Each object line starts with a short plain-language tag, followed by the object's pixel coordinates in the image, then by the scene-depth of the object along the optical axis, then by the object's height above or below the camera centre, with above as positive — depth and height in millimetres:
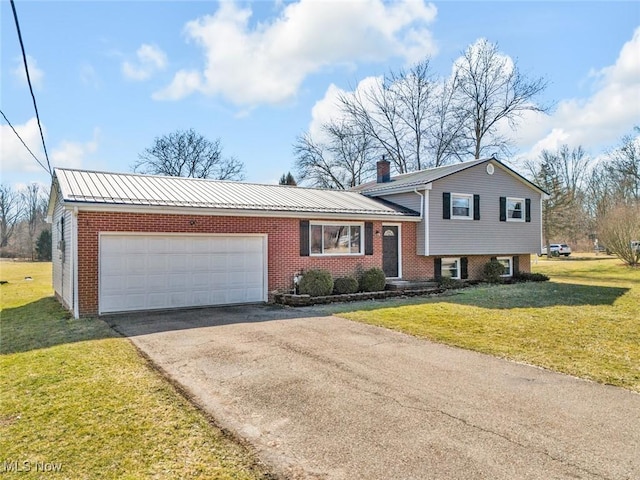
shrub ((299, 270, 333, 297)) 12617 -1148
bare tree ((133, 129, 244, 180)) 36625 +7876
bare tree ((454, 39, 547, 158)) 30719 +11137
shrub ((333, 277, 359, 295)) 13344 -1282
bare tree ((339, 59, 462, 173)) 32688 +10157
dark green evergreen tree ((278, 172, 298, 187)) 35131 +5629
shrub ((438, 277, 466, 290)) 15745 -1466
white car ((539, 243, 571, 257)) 41188 -622
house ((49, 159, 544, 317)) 10289 +410
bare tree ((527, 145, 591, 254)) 39531 +5558
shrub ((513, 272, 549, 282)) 18500 -1460
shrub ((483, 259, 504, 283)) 17391 -1144
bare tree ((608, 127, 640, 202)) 34562 +6573
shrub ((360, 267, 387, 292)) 13836 -1177
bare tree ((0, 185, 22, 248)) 50938 +4476
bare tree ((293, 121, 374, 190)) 34156 +7300
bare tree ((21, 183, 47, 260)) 53188 +5299
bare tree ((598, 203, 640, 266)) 24766 +621
